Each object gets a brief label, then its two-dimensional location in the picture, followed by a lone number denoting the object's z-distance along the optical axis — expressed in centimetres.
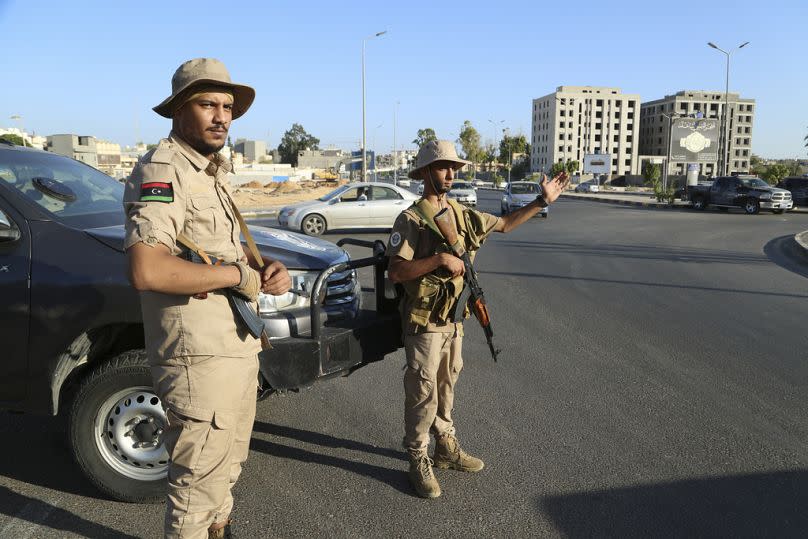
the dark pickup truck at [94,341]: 308
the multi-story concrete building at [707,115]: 14325
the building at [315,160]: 12738
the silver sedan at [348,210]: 1744
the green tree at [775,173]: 4797
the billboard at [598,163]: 9544
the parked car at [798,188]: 2925
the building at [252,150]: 14875
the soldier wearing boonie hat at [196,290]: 216
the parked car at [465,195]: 2918
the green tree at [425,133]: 11569
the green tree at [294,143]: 14488
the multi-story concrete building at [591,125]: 14550
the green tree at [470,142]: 11875
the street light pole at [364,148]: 4136
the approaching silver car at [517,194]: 2523
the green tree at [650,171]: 7219
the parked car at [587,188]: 6734
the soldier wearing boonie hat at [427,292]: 330
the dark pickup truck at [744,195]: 2664
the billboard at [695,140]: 5697
